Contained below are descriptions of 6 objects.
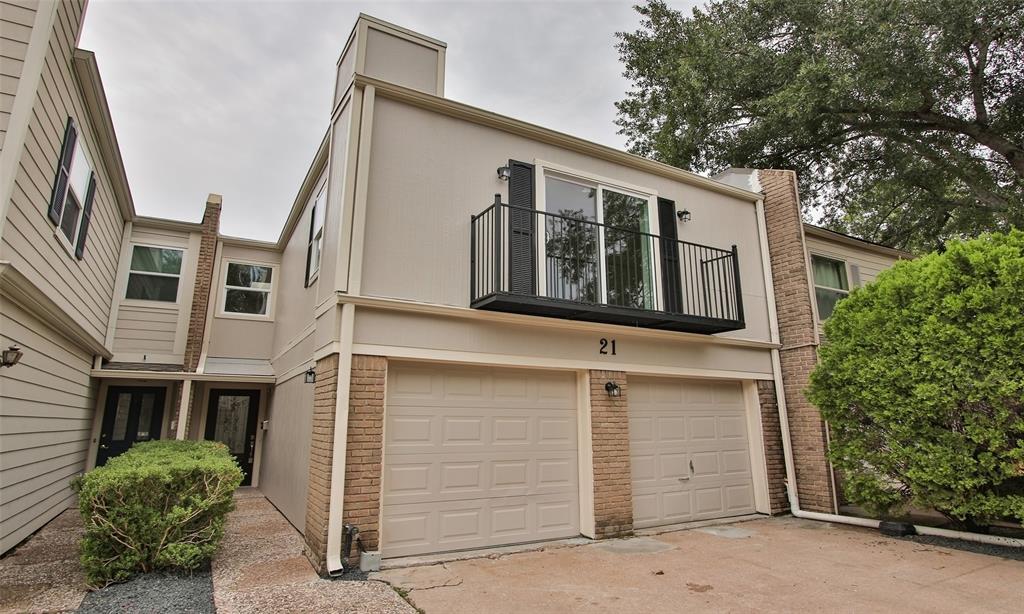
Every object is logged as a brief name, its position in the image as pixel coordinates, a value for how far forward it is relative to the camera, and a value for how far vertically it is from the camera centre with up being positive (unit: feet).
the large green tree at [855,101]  31.94 +22.92
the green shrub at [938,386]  17.40 +1.08
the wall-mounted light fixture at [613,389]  22.13 +1.22
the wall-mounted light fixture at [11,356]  14.64 +1.86
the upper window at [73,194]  19.08 +9.34
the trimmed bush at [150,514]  14.16 -2.69
